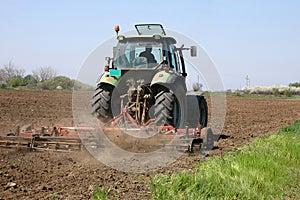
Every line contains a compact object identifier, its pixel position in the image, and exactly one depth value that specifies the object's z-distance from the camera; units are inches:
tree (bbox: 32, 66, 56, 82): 2973.9
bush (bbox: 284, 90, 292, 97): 2428.2
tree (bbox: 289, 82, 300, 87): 3272.6
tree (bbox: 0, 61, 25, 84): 3048.7
